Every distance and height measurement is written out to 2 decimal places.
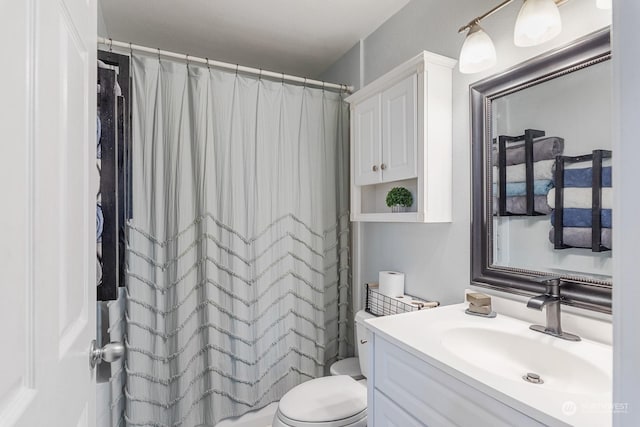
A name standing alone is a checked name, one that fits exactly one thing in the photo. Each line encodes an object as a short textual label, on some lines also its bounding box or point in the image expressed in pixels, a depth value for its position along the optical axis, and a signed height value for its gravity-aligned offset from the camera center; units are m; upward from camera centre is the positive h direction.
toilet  1.41 -0.84
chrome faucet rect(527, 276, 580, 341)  1.05 -0.29
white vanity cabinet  0.79 -0.50
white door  0.41 +0.00
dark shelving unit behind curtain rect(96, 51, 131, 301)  1.01 +0.09
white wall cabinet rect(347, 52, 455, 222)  1.52 +0.39
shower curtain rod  1.73 +0.87
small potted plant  1.74 +0.08
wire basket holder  1.59 -0.44
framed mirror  1.04 +0.14
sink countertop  0.69 -0.40
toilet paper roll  1.78 -0.37
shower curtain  1.78 -0.16
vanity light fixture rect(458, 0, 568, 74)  1.07 +0.62
